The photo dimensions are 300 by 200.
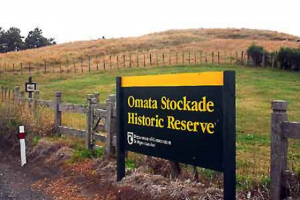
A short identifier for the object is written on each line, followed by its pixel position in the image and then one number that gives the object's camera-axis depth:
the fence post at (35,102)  12.53
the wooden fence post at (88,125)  9.81
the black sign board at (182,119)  5.22
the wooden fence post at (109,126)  8.74
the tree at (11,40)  101.50
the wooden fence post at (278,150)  5.44
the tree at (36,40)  110.94
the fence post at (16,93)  15.00
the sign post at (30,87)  15.52
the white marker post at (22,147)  10.16
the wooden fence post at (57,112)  11.79
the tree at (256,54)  46.00
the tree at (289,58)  42.12
